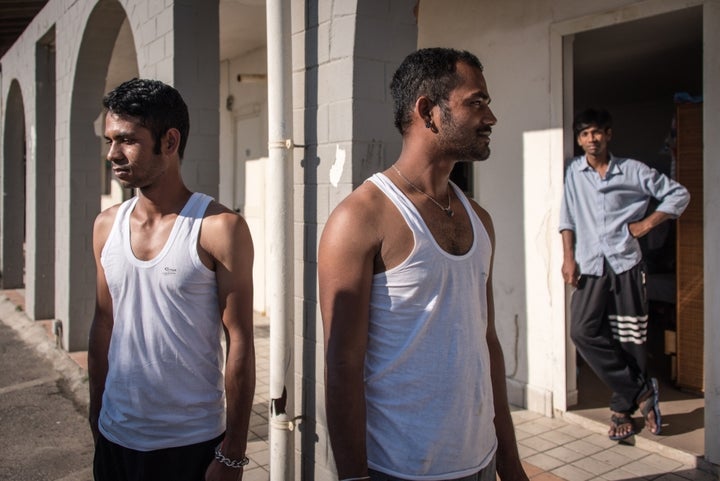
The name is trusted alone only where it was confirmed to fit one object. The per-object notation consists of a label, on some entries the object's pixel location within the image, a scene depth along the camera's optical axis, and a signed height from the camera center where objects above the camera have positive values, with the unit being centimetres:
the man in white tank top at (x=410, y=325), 174 -23
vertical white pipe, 295 +7
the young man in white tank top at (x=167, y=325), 218 -29
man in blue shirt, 416 -22
